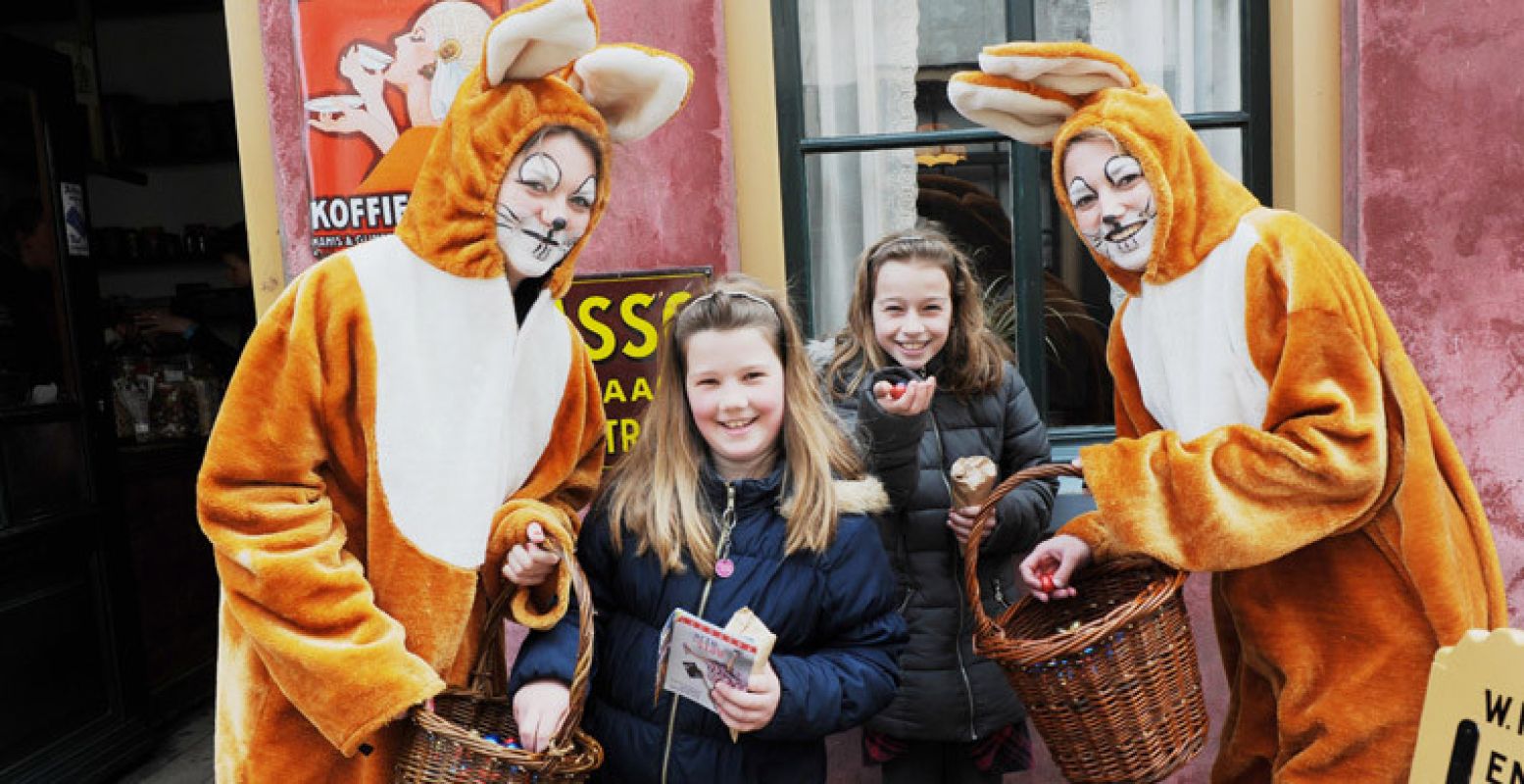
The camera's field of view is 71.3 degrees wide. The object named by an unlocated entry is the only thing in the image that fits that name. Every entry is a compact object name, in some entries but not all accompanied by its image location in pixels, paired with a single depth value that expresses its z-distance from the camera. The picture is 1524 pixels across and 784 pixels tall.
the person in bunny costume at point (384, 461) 1.88
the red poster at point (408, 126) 3.05
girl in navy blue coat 1.98
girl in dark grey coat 2.58
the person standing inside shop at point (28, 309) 3.88
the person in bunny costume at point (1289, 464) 1.95
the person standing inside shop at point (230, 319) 5.32
